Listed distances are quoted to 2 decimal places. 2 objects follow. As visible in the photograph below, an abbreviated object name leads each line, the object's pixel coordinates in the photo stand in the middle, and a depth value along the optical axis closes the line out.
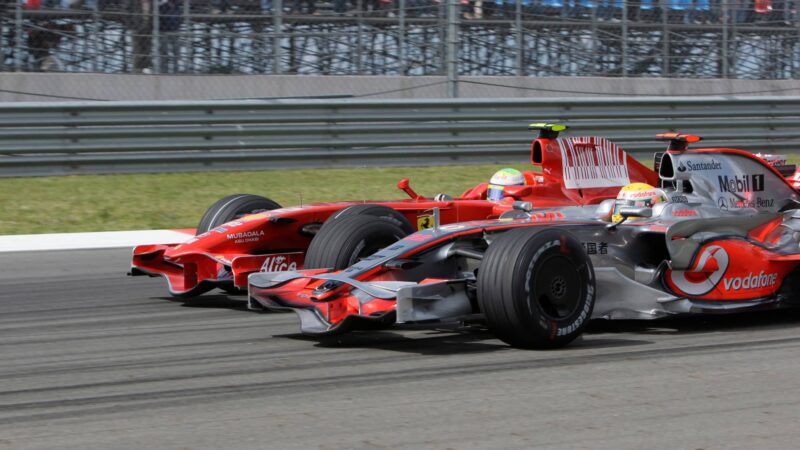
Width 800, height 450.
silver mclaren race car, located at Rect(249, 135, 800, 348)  12.46
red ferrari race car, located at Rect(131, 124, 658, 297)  15.57
